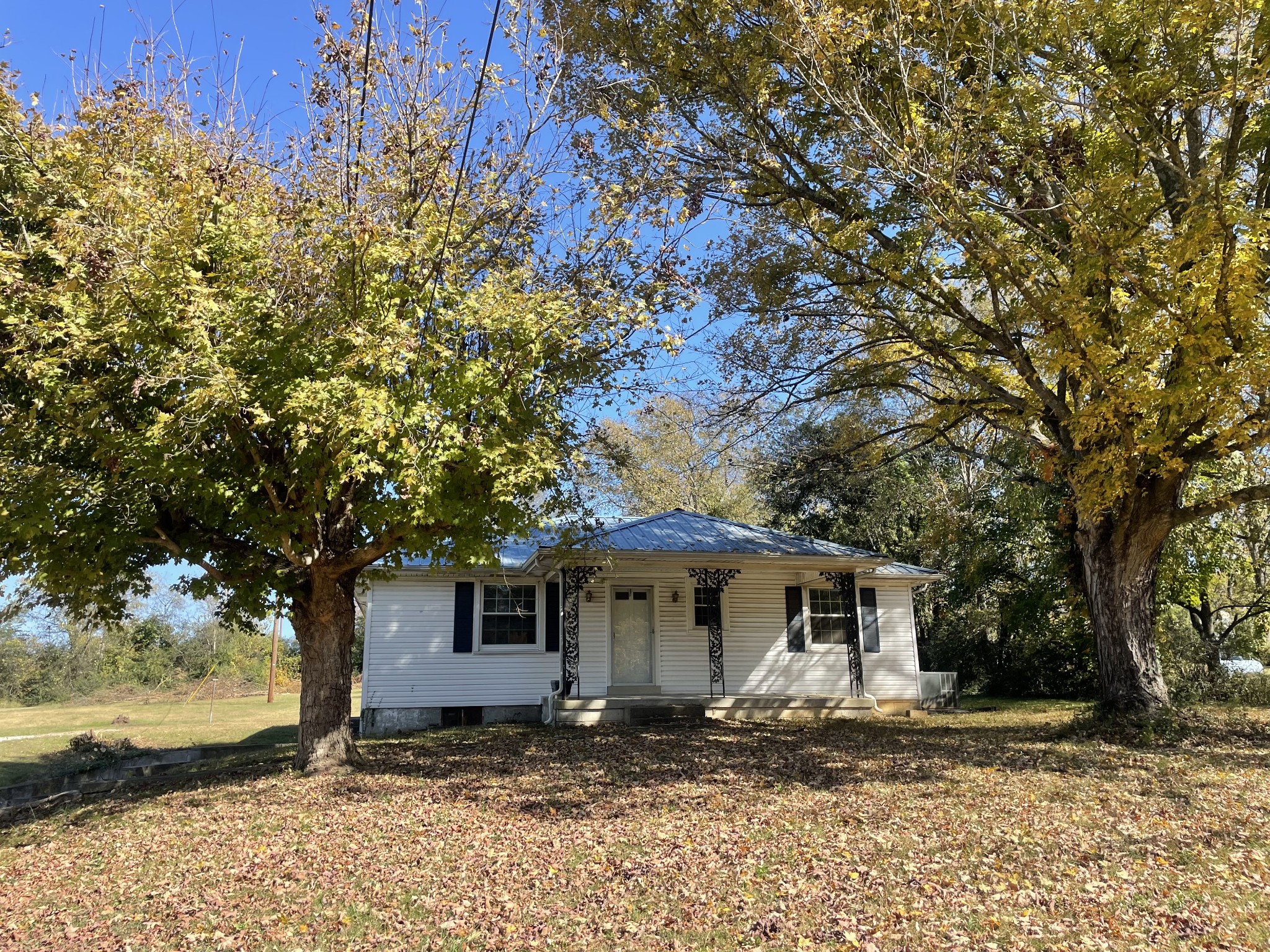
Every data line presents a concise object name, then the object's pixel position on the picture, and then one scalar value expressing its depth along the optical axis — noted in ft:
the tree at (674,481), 103.96
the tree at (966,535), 57.41
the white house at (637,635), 52.85
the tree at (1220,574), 55.62
